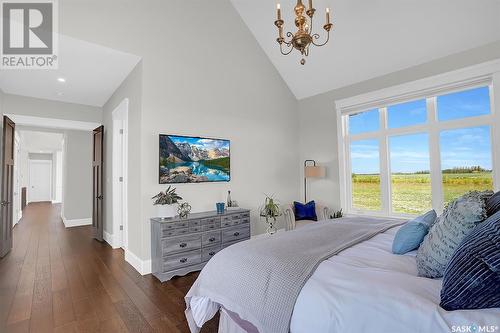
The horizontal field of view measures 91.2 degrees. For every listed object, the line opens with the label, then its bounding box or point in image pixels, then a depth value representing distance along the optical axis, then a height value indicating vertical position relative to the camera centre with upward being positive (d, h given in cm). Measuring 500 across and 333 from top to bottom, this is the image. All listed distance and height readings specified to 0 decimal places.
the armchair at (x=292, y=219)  432 -83
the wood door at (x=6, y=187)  382 -13
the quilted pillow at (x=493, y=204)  146 -23
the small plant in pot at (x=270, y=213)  427 -72
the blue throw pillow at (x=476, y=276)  93 -42
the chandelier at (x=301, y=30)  221 +133
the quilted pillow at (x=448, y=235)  123 -35
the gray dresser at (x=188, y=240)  300 -87
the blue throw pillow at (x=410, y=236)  162 -45
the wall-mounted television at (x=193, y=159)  347 +24
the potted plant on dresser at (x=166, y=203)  315 -35
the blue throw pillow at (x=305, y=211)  471 -75
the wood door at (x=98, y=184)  475 -14
